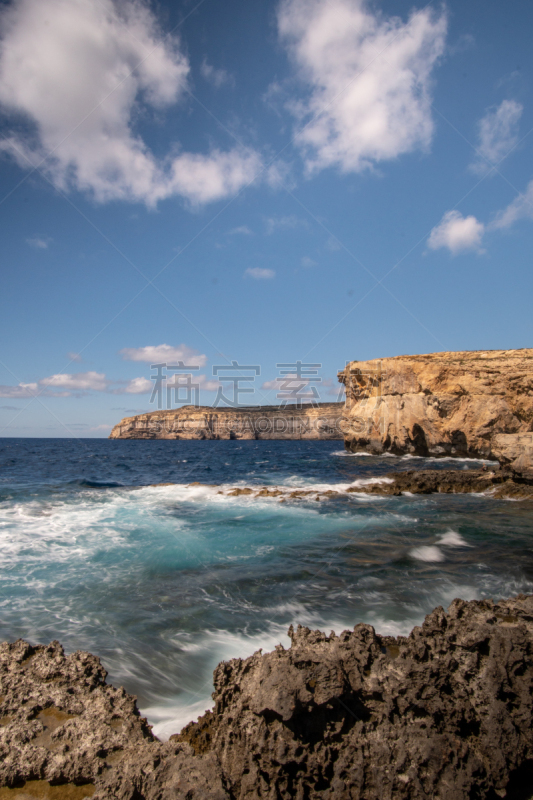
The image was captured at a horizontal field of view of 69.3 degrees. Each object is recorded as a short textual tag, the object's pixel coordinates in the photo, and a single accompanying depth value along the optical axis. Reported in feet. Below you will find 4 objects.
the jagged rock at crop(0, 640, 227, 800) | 8.20
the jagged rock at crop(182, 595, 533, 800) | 8.68
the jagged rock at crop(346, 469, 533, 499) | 51.83
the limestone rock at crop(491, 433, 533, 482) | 53.16
